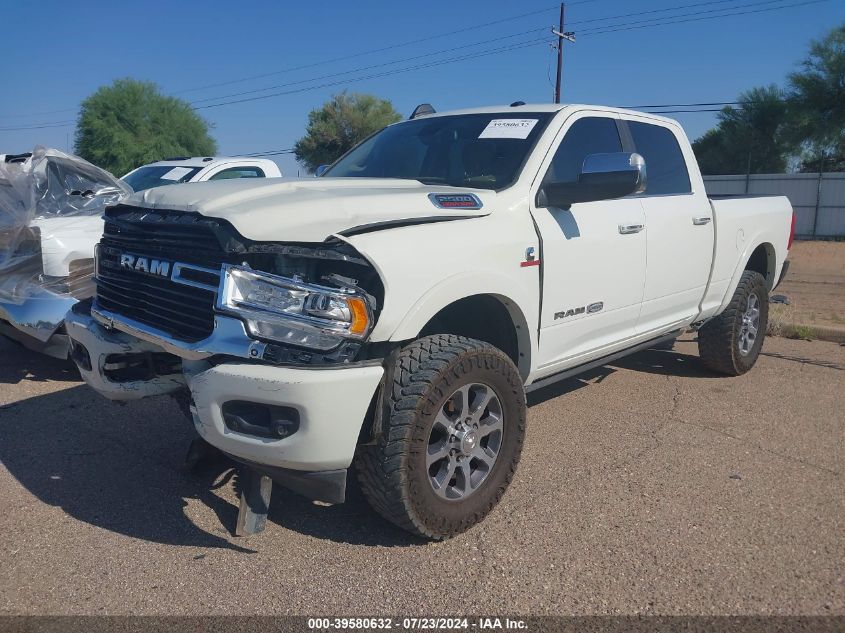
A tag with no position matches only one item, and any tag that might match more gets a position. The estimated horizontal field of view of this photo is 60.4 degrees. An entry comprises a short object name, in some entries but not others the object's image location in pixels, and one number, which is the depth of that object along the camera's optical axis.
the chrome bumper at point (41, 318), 5.32
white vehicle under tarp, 5.40
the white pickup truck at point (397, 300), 2.79
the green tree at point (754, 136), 33.38
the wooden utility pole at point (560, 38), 33.22
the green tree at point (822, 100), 29.11
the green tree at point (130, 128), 36.53
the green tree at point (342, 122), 43.59
